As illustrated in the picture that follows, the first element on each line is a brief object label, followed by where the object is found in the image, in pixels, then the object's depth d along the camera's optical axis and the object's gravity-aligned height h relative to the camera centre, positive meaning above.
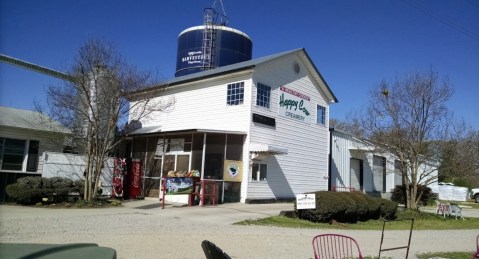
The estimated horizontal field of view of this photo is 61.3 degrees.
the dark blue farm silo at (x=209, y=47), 31.12 +10.24
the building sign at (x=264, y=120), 19.79 +3.06
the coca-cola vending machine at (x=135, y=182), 20.83 -0.41
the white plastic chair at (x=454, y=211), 20.31 -0.97
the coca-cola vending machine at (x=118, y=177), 20.31 -0.20
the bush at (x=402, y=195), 28.61 -0.46
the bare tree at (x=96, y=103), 17.59 +3.07
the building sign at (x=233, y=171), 18.30 +0.39
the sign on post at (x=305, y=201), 14.67 -0.65
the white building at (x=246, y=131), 18.89 +2.62
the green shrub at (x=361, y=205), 15.94 -0.75
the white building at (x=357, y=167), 27.28 +1.40
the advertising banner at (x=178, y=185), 16.83 -0.37
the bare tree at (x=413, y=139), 20.78 +2.57
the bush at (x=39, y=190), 16.03 -0.83
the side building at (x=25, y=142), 19.67 +1.34
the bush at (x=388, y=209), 17.67 -0.92
